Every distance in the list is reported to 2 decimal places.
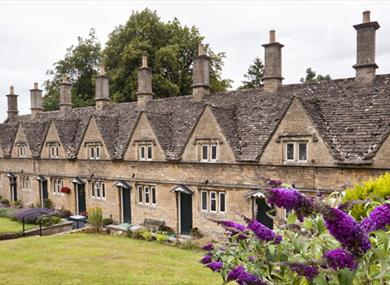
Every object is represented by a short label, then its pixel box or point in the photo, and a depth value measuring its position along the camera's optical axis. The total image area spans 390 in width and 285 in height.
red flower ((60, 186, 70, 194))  31.34
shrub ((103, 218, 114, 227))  27.64
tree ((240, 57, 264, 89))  71.44
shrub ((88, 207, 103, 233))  25.45
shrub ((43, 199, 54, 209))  32.88
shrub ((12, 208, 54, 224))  28.67
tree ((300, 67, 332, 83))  88.45
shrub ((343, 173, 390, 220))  7.95
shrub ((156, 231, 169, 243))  22.39
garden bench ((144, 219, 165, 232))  24.73
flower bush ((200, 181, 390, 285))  2.62
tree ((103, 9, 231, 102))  42.75
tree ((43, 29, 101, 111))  57.09
